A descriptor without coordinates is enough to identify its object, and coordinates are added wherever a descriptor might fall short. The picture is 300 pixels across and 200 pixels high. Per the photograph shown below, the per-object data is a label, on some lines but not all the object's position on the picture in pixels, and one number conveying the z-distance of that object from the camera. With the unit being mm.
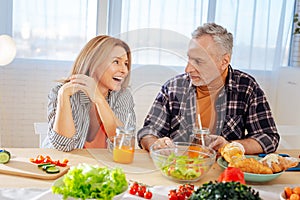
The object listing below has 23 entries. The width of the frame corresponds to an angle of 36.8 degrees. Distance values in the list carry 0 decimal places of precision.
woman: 1661
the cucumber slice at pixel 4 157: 1575
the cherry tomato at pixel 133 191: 1360
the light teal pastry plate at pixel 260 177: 1514
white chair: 2555
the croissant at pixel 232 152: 1624
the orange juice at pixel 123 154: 1607
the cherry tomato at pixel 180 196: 1311
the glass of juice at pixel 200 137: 1717
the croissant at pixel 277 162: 1568
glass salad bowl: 1504
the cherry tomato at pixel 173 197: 1312
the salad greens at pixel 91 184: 1111
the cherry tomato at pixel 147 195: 1336
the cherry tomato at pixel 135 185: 1369
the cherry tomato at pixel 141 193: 1351
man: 2033
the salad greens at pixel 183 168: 1502
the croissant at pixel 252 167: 1534
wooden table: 1438
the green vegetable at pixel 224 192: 988
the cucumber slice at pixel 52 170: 1487
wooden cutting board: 1466
